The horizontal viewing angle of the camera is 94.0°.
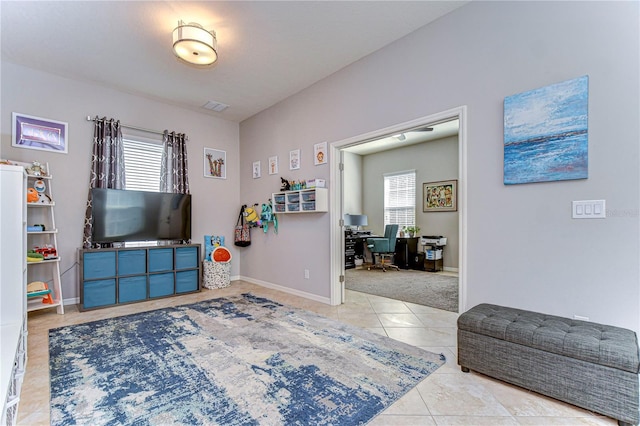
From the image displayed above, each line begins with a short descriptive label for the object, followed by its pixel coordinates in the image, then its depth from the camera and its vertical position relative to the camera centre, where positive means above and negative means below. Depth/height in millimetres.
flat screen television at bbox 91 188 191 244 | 3910 -25
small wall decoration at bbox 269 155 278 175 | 4762 +792
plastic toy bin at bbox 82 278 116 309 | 3652 -991
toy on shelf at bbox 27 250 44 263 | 3265 -474
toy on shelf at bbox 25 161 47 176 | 3430 +524
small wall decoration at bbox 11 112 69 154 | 3559 +1007
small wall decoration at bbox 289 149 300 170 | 4391 +812
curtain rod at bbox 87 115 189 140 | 4043 +1280
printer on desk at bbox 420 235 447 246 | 6413 -580
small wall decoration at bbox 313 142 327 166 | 4003 +824
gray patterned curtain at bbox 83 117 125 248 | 3994 +749
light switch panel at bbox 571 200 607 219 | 1987 +29
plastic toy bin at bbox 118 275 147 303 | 3914 -999
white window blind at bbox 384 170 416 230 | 7273 +388
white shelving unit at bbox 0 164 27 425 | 2010 -325
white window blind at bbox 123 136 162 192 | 4383 +774
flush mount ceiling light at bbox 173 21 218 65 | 2699 +1578
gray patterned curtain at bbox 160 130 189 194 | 4664 +781
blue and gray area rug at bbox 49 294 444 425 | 1687 -1127
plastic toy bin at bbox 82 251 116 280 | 3676 -639
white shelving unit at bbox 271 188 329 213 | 3895 +182
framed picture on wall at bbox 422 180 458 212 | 6523 +402
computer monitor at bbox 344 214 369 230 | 7297 -155
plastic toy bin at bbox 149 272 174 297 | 4156 -999
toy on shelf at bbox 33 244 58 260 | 3477 -442
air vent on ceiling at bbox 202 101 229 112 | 4738 +1760
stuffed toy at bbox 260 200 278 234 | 4777 -52
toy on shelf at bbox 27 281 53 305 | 3294 -857
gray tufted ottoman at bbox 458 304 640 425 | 1556 -845
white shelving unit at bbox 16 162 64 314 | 3443 -313
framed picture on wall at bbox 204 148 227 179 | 5211 +904
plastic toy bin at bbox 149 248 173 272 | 4160 -649
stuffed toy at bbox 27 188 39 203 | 3369 +217
